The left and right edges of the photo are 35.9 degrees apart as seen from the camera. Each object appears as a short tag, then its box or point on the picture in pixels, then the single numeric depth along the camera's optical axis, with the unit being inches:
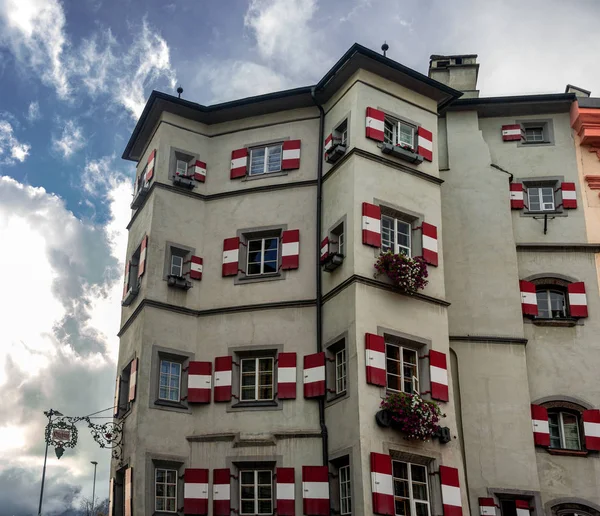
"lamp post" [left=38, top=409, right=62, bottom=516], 1098.7
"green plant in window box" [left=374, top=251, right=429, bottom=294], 1041.5
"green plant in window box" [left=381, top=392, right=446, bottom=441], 968.3
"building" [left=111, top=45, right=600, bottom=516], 1017.5
